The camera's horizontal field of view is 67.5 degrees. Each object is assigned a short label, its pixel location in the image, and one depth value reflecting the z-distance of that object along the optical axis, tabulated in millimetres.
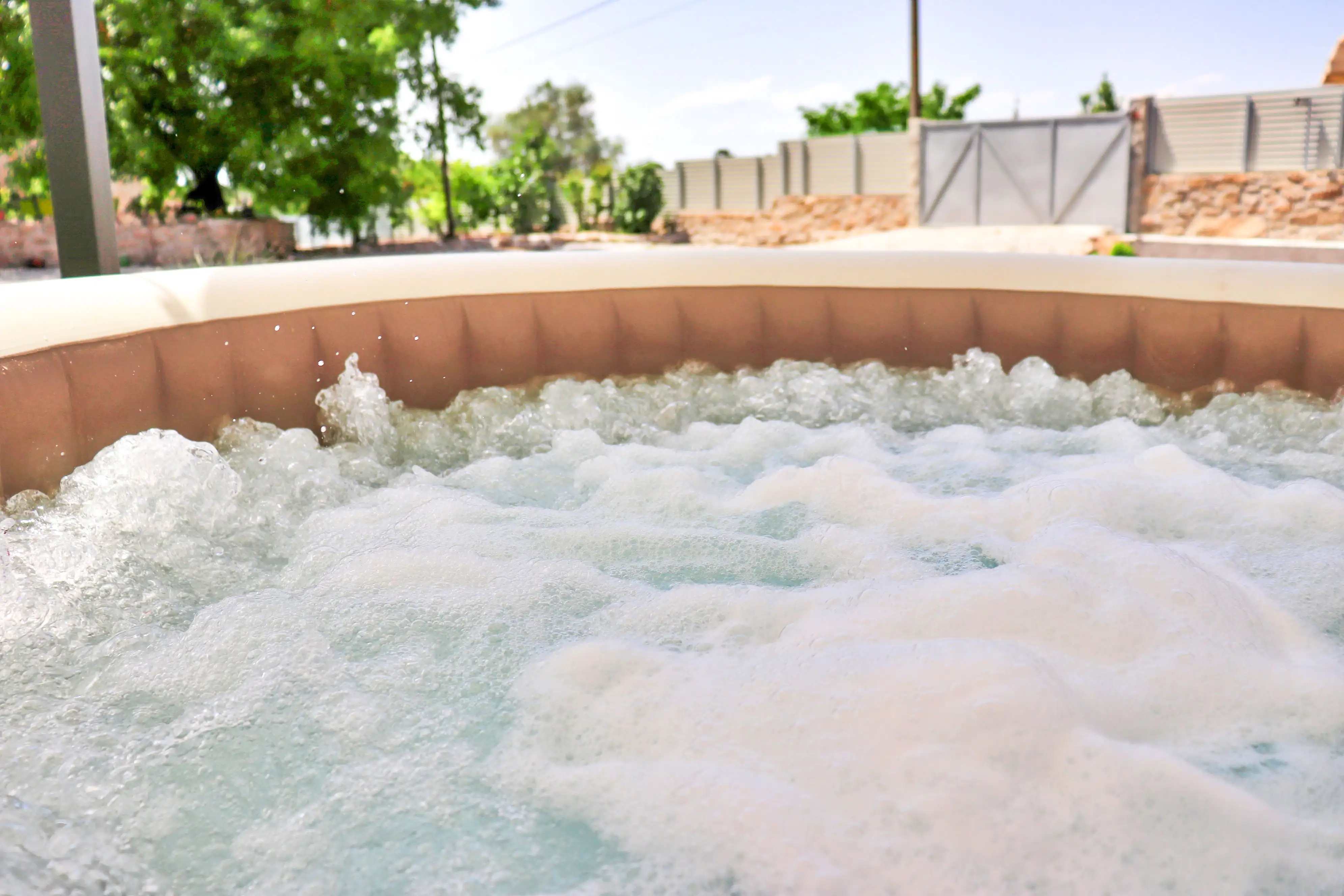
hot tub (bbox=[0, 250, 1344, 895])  848
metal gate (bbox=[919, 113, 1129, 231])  11953
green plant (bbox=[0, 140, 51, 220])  11219
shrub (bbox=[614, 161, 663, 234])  16594
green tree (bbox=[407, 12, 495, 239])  12609
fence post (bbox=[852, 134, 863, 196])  14602
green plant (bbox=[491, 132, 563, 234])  16656
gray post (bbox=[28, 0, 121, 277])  2084
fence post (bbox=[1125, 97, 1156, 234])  11711
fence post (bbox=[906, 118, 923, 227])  13234
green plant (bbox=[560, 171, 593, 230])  17781
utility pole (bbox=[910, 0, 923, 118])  12891
